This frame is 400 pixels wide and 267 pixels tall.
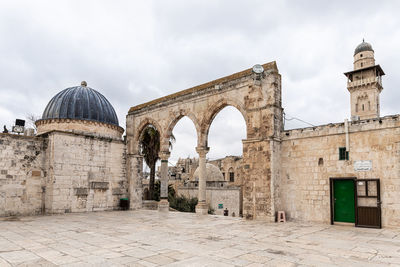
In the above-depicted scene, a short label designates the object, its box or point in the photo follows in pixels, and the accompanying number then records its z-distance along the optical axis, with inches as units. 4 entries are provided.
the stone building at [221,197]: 1023.6
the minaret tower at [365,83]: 1540.4
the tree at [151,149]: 962.7
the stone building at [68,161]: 500.7
